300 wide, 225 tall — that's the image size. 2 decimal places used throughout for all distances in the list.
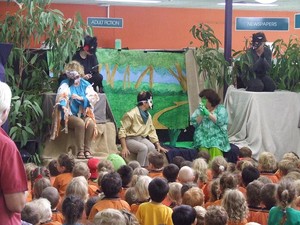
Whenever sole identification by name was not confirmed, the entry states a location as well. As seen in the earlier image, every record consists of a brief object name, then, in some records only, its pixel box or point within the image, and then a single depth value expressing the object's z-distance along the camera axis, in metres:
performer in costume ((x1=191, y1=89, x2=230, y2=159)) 8.84
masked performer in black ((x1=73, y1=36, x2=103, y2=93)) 8.85
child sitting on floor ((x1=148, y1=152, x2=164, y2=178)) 6.80
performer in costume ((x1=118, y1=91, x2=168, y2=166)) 8.49
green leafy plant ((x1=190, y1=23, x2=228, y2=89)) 9.70
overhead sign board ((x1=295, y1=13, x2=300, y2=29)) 11.35
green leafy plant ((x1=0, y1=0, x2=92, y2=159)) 8.12
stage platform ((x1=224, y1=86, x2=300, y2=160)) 9.31
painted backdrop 9.58
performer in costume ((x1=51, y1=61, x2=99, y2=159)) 8.17
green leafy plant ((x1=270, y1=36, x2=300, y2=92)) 9.63
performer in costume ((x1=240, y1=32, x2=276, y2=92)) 9.51
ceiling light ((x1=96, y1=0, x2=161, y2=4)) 16.65
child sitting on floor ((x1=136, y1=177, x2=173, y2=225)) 4.85
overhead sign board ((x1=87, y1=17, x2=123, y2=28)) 13.04
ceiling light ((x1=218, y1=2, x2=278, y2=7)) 17.36
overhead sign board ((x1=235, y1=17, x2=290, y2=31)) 11.34
